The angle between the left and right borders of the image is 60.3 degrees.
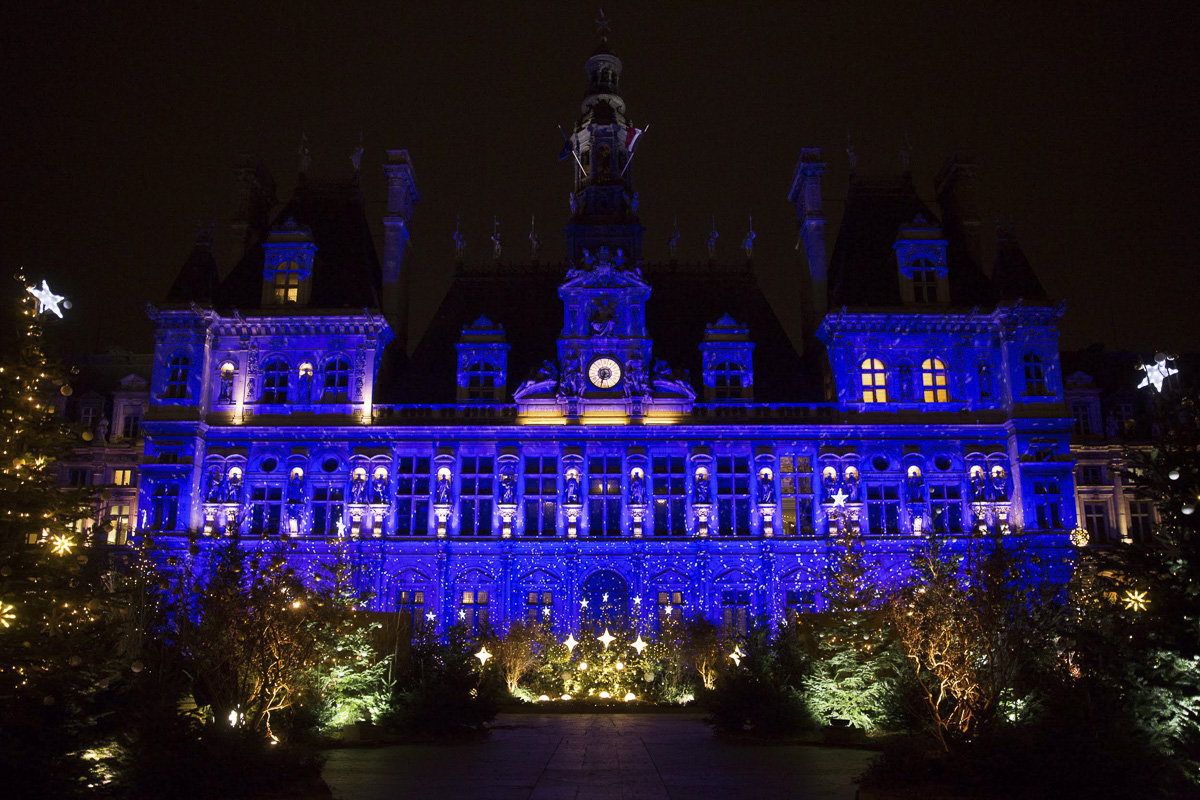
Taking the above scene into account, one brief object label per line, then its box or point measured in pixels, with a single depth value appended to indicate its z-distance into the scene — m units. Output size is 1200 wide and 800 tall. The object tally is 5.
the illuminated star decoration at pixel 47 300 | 19.17
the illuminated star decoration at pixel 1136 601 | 17.44
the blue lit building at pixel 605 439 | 41.84
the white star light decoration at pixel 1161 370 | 21.84
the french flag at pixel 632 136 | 50.53
